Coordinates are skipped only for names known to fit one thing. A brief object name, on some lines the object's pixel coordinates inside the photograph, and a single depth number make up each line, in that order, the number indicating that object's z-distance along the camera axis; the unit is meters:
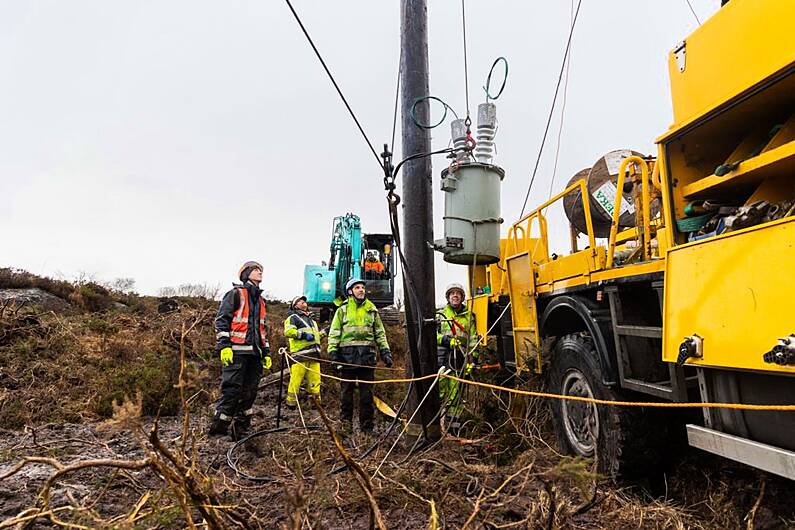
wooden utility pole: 4.15
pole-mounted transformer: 4.23
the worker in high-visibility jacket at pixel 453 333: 5.70
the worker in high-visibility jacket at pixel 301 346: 6.85
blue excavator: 15.28
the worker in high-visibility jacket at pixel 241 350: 5.37
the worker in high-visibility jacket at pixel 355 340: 5.98
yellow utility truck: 2.15
